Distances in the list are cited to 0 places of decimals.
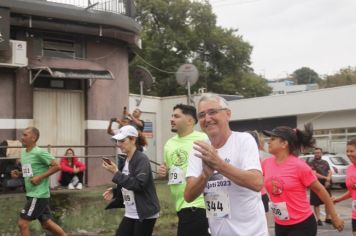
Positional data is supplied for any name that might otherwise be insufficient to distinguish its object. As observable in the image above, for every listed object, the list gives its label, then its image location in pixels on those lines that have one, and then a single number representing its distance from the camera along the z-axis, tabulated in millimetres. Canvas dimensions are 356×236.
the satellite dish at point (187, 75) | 19844
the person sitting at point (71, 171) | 13237
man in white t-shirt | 3855
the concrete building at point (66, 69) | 13940
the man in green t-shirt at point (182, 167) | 5973
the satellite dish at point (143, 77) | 19641
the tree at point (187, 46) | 41219
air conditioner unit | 13360
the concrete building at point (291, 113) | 26812
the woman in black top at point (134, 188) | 6043
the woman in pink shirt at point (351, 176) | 7508
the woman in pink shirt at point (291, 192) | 5688
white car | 23406
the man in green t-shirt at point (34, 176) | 8453
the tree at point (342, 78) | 56125
